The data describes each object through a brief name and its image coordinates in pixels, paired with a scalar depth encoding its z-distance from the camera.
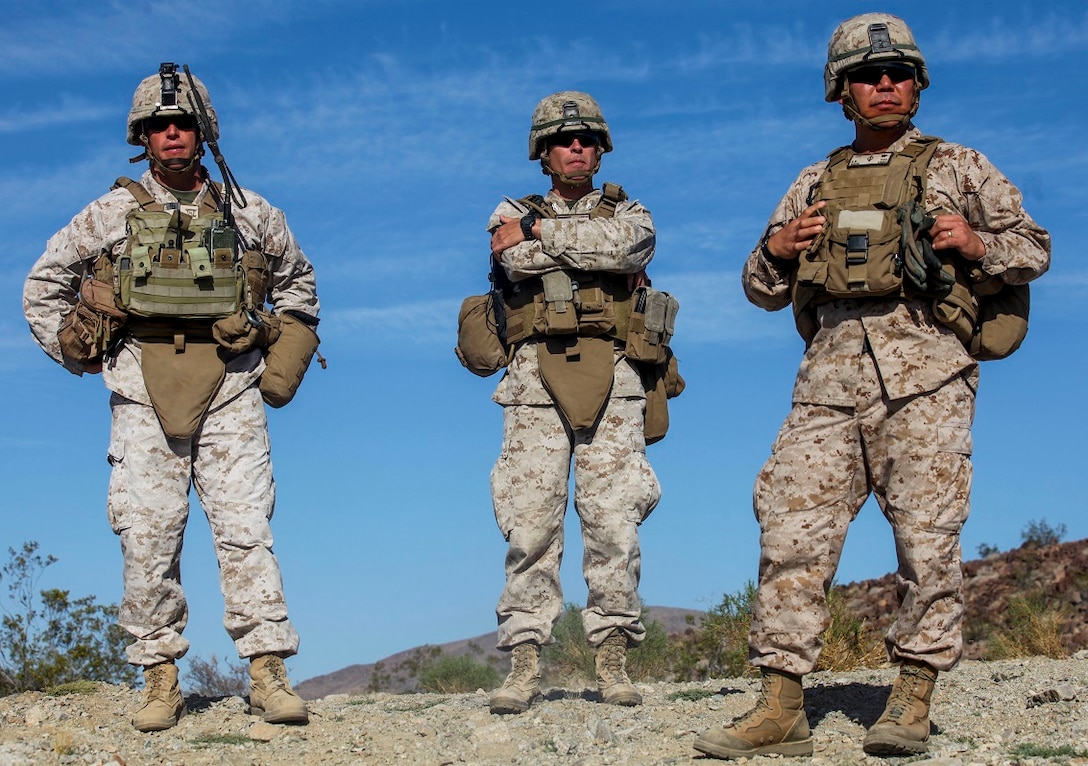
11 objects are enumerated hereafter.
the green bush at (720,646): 11.24
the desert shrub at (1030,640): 10.95
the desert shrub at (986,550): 24.13
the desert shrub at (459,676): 12.69
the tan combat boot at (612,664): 7.40
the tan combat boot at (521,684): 7.16
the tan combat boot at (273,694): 6.95
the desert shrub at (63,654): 12.20
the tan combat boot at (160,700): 7.12
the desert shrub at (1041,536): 22.95
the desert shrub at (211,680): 12.09
